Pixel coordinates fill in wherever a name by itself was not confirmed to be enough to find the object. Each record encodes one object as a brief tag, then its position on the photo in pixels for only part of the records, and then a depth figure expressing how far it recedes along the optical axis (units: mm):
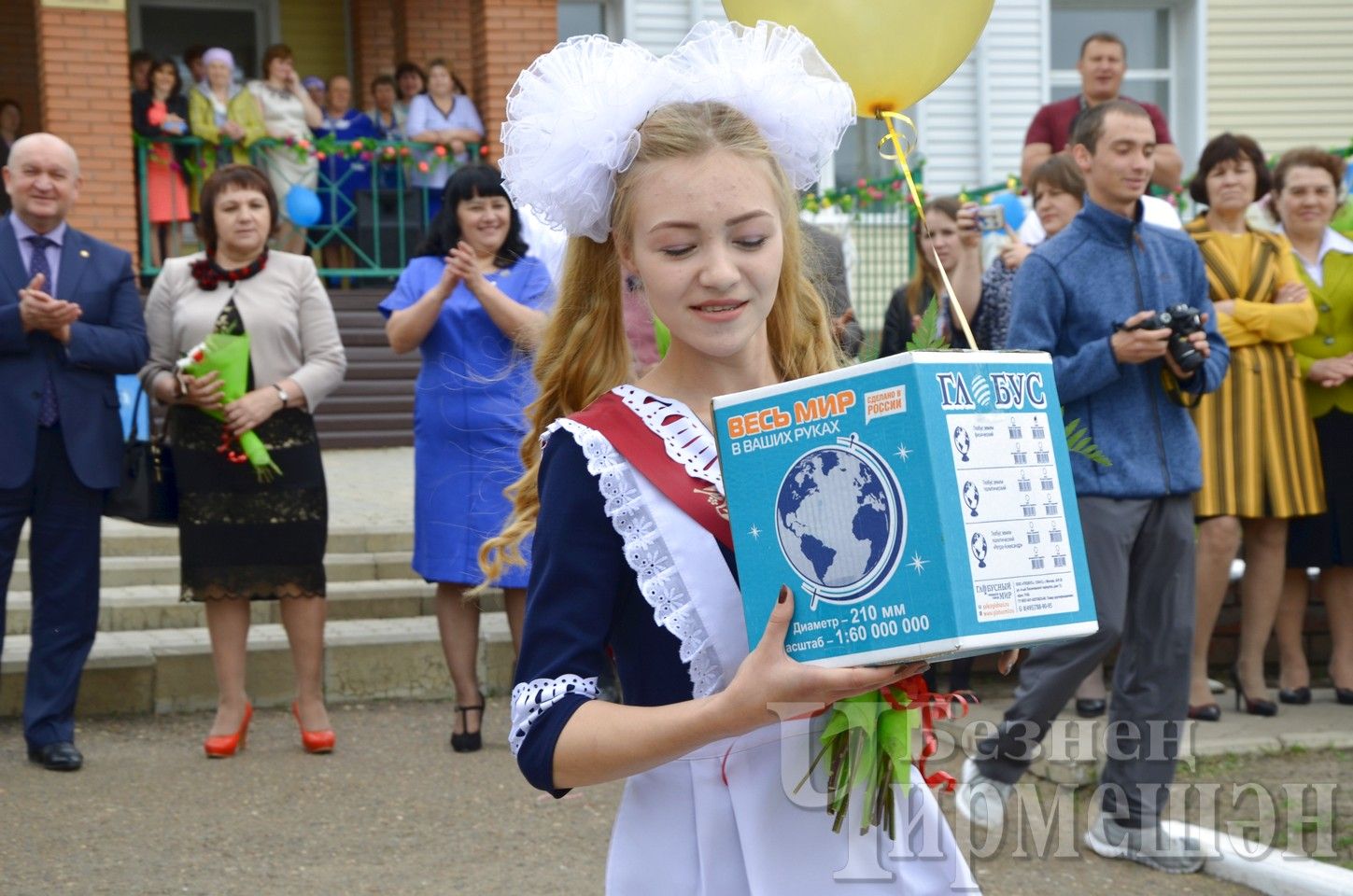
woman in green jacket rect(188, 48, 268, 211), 12406
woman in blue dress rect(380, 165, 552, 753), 6094
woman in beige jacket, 5992
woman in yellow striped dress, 6523
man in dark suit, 5859
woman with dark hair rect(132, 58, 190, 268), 12346
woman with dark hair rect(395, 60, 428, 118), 13320
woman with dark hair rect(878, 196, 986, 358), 6418
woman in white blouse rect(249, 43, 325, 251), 12719
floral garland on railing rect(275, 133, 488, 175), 12797
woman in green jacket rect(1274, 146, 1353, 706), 6798
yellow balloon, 2869
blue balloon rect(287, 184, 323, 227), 12430
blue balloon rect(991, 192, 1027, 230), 9172
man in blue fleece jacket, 4766
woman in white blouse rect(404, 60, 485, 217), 12961
